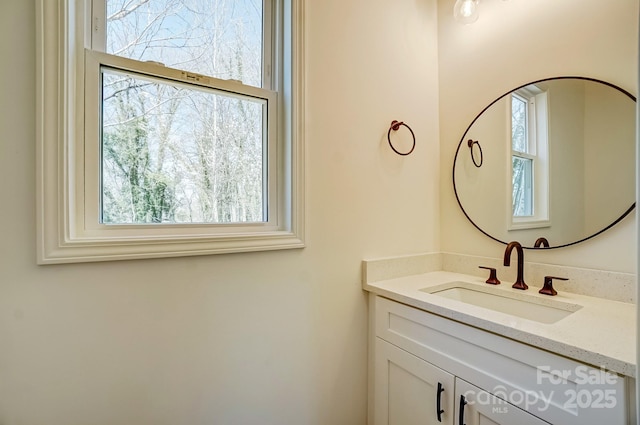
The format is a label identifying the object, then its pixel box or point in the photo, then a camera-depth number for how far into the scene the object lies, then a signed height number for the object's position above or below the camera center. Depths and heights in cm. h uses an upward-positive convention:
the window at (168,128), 81 +29
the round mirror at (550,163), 111 +21
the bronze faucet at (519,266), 127 -24
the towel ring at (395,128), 147 +42
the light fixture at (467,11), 140 +96
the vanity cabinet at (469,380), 74 -52
